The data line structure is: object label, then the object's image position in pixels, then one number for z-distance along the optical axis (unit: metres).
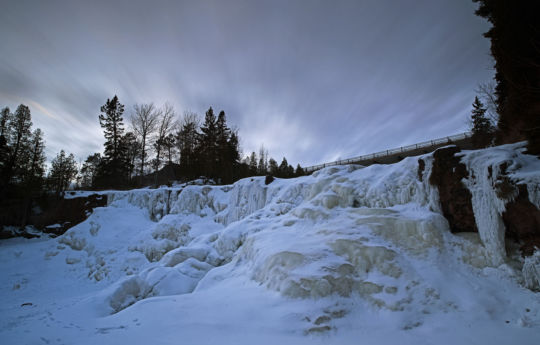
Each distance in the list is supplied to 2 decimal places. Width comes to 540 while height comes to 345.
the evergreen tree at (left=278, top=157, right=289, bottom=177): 40.61
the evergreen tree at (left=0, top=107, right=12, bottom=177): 19.39
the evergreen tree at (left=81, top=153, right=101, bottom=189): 37.42
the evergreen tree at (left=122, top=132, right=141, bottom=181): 28.81
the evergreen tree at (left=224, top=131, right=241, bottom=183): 26.35
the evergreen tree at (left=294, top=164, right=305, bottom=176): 31.73
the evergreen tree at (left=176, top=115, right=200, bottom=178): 28.80
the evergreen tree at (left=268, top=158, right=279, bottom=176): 44.40
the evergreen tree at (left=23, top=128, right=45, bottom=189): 20.12
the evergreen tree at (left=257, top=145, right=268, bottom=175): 40.07
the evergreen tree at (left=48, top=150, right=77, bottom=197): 25.99
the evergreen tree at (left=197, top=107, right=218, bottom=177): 27.31
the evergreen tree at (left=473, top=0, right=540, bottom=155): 6.20
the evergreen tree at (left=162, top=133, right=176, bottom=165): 26.89
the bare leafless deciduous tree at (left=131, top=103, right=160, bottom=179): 25.73
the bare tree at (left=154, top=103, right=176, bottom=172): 26.11
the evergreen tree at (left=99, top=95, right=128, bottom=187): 27.73
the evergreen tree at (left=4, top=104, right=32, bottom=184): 20.50
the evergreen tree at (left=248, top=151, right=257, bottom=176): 43.47
